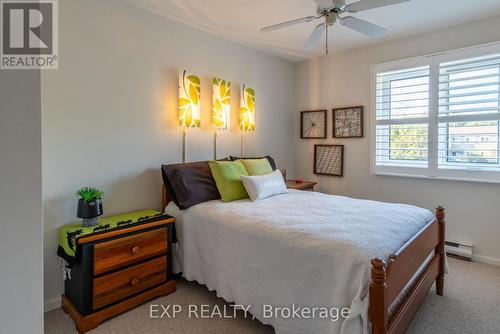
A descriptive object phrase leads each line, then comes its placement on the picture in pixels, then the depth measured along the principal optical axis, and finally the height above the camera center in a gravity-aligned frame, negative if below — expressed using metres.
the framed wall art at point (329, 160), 4.07 -0.02
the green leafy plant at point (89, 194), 2.18 -0.29
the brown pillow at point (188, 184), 2.61 -0.26
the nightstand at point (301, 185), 3.76 -0.37
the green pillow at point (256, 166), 3.07 -0.09
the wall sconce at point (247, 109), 3.67 +0.64
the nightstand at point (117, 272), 1.98 -0.88
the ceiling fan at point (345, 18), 2.04 +1.12
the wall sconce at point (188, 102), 2.99 +0.60
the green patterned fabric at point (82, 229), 2.01 -0.55
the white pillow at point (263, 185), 2.76 -0.28
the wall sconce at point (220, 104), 3.32 +0.65
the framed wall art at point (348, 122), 3.84 +0.51
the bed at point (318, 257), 1.48 -0.63
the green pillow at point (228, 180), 2.74 -0.22
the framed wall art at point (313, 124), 4.23 +0.53
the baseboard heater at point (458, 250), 3.11 -1.02
